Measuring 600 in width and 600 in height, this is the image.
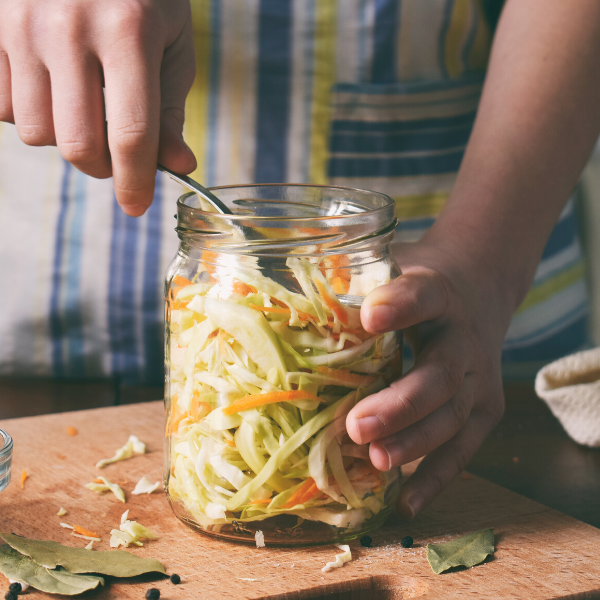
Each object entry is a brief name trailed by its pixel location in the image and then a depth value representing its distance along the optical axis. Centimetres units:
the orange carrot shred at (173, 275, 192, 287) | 52
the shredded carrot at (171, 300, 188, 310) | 52
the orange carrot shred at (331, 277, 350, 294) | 51
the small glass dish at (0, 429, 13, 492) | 52
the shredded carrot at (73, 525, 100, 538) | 52
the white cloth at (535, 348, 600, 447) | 62
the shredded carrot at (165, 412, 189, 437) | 52
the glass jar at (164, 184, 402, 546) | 49
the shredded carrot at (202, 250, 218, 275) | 51
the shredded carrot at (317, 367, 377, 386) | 49
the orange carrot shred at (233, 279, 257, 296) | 50
